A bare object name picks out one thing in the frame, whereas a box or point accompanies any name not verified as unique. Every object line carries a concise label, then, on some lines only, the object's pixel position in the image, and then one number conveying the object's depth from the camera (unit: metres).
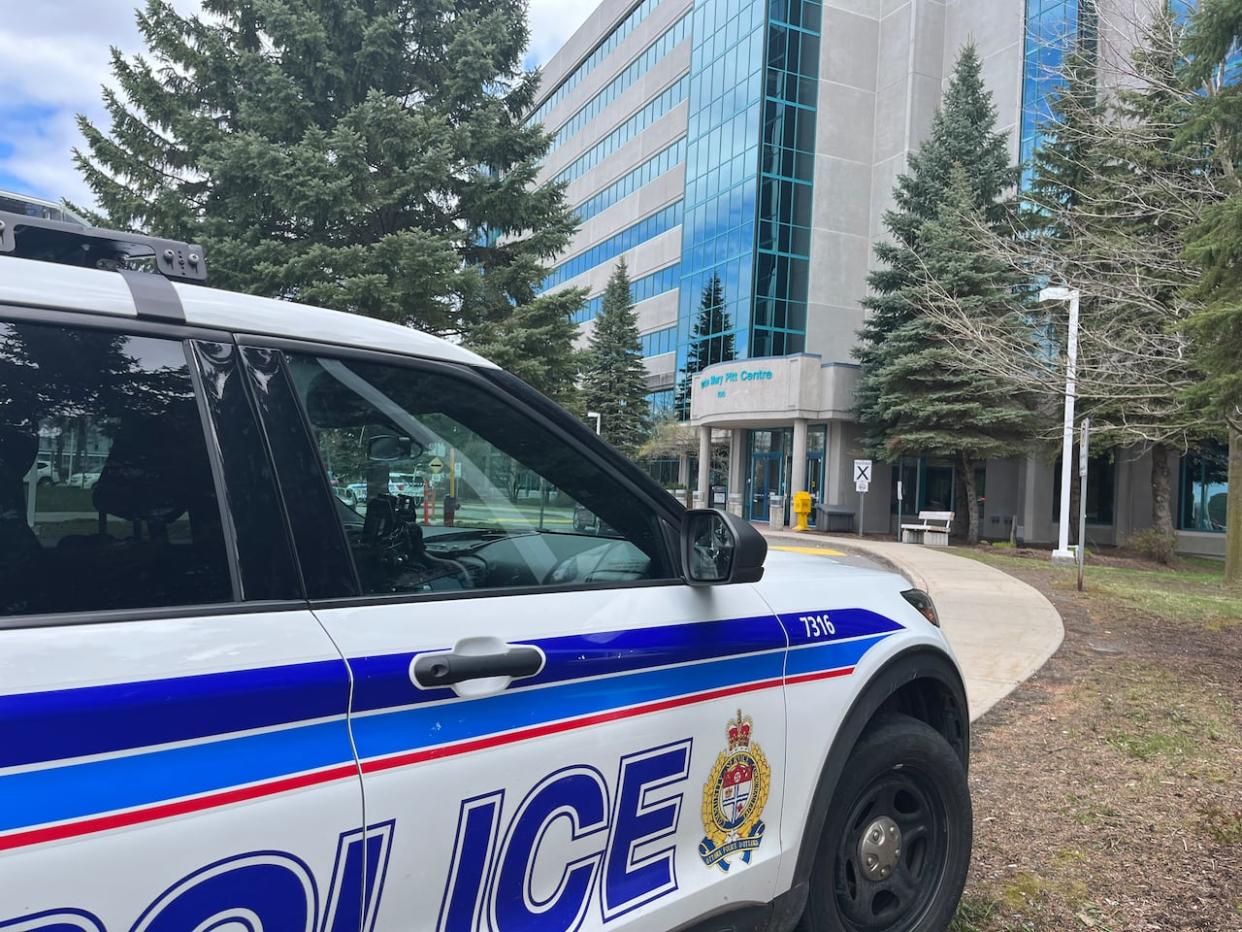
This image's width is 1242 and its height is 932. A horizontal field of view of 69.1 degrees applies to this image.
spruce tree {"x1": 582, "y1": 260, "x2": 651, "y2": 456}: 43.88
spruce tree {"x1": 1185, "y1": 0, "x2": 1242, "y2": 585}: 6.08
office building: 29.58
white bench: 24.19
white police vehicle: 1.33
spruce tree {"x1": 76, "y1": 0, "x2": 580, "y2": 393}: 14.98
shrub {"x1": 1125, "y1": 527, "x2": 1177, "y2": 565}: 21.53
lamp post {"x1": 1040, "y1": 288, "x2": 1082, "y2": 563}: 12.72
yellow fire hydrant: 28.69
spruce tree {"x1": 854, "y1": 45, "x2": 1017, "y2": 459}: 26.05
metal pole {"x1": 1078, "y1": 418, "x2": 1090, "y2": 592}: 11.73
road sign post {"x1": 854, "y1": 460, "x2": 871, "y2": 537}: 22.95
